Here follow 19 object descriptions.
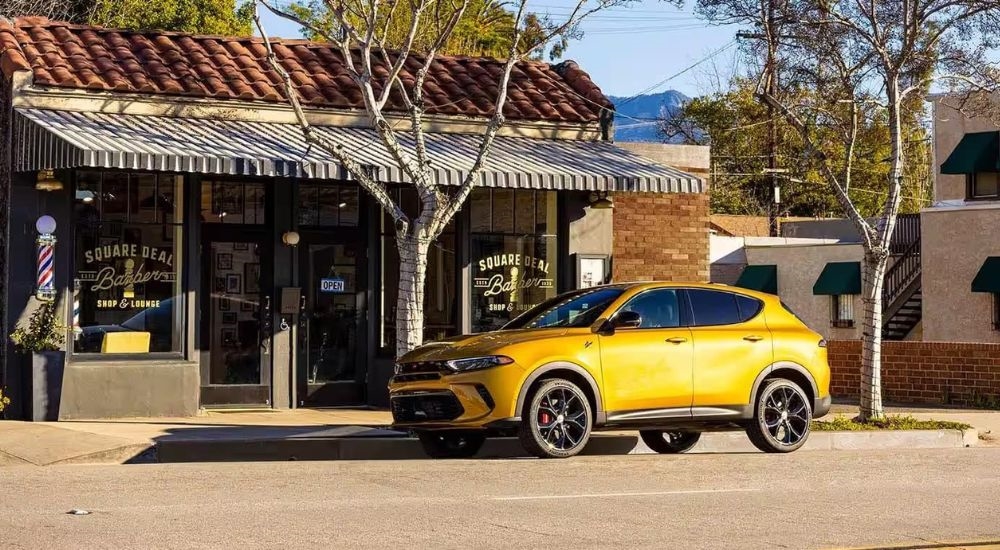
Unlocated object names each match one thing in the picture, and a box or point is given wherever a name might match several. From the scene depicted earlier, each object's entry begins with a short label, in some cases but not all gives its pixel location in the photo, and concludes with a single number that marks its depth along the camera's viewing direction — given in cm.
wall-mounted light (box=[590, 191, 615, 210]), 2036
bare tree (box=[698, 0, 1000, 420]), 1802
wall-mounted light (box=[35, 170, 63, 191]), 1720
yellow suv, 1338
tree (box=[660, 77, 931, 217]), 5347
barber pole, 1717
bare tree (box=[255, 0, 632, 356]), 1570
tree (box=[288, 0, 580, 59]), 3566
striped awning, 1625
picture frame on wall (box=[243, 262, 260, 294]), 1897
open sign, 1942
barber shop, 1736
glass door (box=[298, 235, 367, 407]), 1928
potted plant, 1711
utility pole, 5289
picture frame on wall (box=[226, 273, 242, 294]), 1891
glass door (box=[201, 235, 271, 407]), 1873
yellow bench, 1788
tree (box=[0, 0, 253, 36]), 3369
